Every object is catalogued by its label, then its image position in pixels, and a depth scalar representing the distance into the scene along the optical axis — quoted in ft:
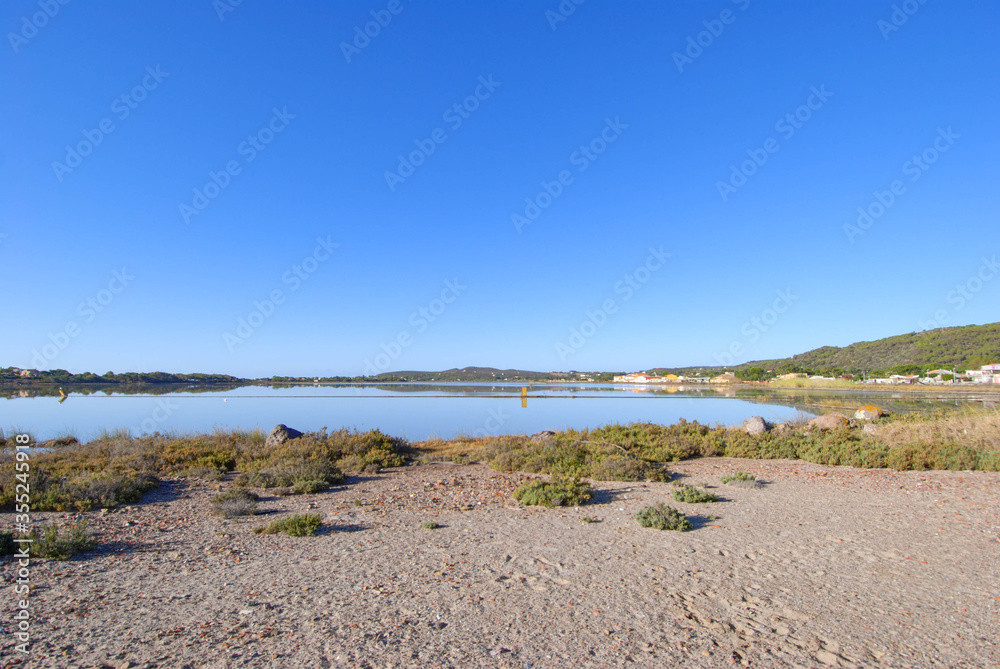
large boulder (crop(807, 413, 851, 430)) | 54.38
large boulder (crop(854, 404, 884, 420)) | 58.95
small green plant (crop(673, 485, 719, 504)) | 27.96
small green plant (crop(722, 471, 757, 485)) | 32.50
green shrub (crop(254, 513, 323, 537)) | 21.54
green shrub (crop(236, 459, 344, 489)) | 32.14
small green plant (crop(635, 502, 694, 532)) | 22.33
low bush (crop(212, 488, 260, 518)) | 25.04
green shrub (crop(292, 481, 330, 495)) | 30.37
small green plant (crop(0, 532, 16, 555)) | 17.29
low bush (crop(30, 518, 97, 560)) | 17.57
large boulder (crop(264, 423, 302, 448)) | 44.34
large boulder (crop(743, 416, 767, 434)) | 52.11
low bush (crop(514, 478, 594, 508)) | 27.45
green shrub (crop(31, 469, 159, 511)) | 25.27
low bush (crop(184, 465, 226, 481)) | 34.81
